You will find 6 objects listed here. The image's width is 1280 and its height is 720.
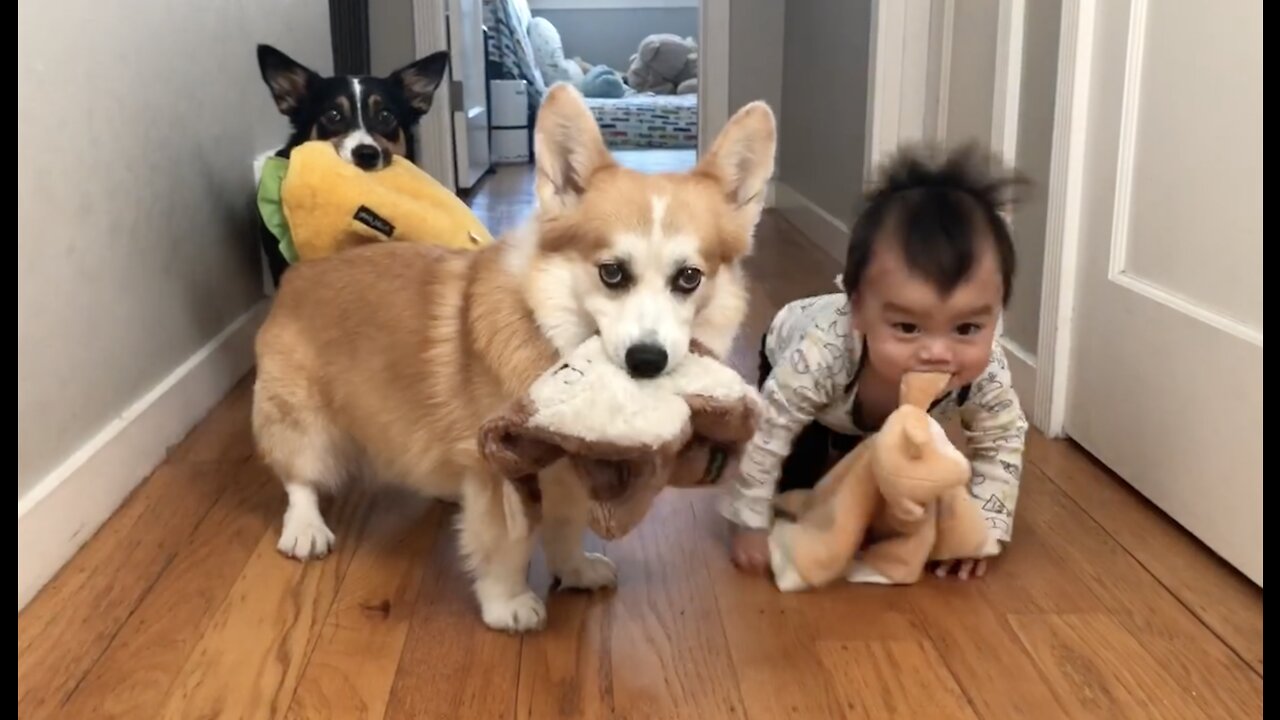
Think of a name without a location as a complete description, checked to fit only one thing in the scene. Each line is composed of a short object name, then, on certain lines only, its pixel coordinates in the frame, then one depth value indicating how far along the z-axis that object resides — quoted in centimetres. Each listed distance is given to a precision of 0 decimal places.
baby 145
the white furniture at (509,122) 704
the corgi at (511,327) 132
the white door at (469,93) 514
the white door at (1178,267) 143
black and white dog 254
